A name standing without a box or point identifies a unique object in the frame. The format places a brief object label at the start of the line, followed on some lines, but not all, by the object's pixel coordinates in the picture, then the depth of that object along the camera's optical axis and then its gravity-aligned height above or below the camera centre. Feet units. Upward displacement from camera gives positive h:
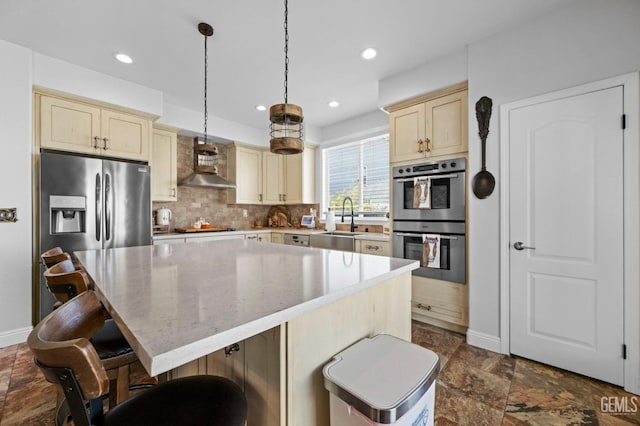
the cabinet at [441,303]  8.64 -2.94
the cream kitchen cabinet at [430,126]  8.63 +2.89
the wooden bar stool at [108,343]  3.65 -1.80
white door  6.06 -0.48
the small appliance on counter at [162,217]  12.78 -0.20
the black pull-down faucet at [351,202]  13.46 +0.52
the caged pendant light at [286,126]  5.01 +1.68
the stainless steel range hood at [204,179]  12.80 +1.56
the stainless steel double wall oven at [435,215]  8.57 -0.08
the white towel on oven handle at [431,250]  9.05 -1.24
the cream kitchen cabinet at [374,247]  10.45 -1.32
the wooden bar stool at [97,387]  1.78 -1.33
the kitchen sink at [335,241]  11.55 -1.22
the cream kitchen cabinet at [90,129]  8.89 +2.90
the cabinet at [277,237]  14.55 -1.29
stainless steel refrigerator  8.44 +0.28
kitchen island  2.14 -0.89
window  13.25 +1.86
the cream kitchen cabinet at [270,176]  15.03 +2.03
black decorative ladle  7.74 +1.80
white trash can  2.61 -1.74
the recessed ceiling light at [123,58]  8.55 +4.81
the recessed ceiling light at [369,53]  8.39 +4.88
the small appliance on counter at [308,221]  15.33 -0.47
